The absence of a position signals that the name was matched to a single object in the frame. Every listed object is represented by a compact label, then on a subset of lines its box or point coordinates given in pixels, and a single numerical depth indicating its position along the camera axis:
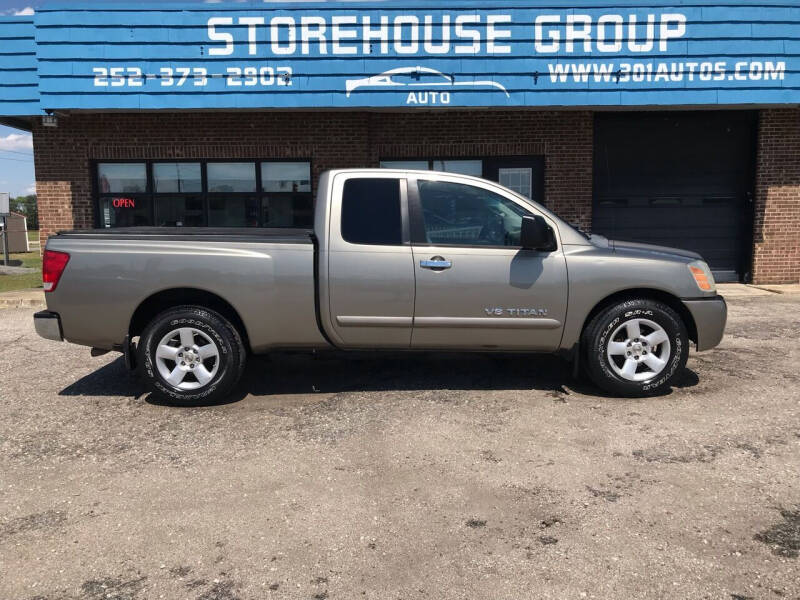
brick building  10.46
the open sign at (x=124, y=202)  12.15
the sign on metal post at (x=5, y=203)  21.78
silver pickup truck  4.97
